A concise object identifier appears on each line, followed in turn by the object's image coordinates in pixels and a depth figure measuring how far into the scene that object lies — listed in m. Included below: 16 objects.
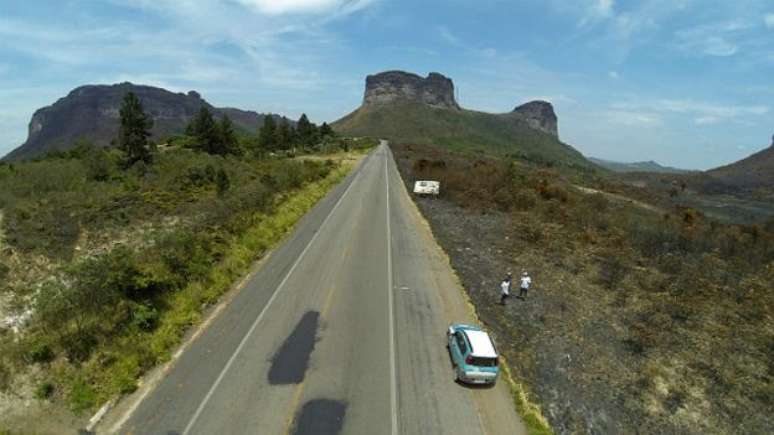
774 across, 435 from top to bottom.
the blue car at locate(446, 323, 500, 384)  15.09
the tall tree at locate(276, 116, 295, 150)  91.54
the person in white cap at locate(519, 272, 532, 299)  21.91
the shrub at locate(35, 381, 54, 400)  13.12
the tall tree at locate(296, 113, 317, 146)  106.62
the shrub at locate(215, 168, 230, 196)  38.45
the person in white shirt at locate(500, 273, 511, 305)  21.22
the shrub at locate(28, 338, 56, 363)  14.37
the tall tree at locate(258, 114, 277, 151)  87.06
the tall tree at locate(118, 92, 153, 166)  50.16
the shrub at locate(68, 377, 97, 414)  12.92
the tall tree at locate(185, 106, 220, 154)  64.06
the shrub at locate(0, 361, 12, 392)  13.31
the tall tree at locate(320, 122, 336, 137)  127.57
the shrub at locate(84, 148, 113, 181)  41.84
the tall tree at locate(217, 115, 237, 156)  66.00
